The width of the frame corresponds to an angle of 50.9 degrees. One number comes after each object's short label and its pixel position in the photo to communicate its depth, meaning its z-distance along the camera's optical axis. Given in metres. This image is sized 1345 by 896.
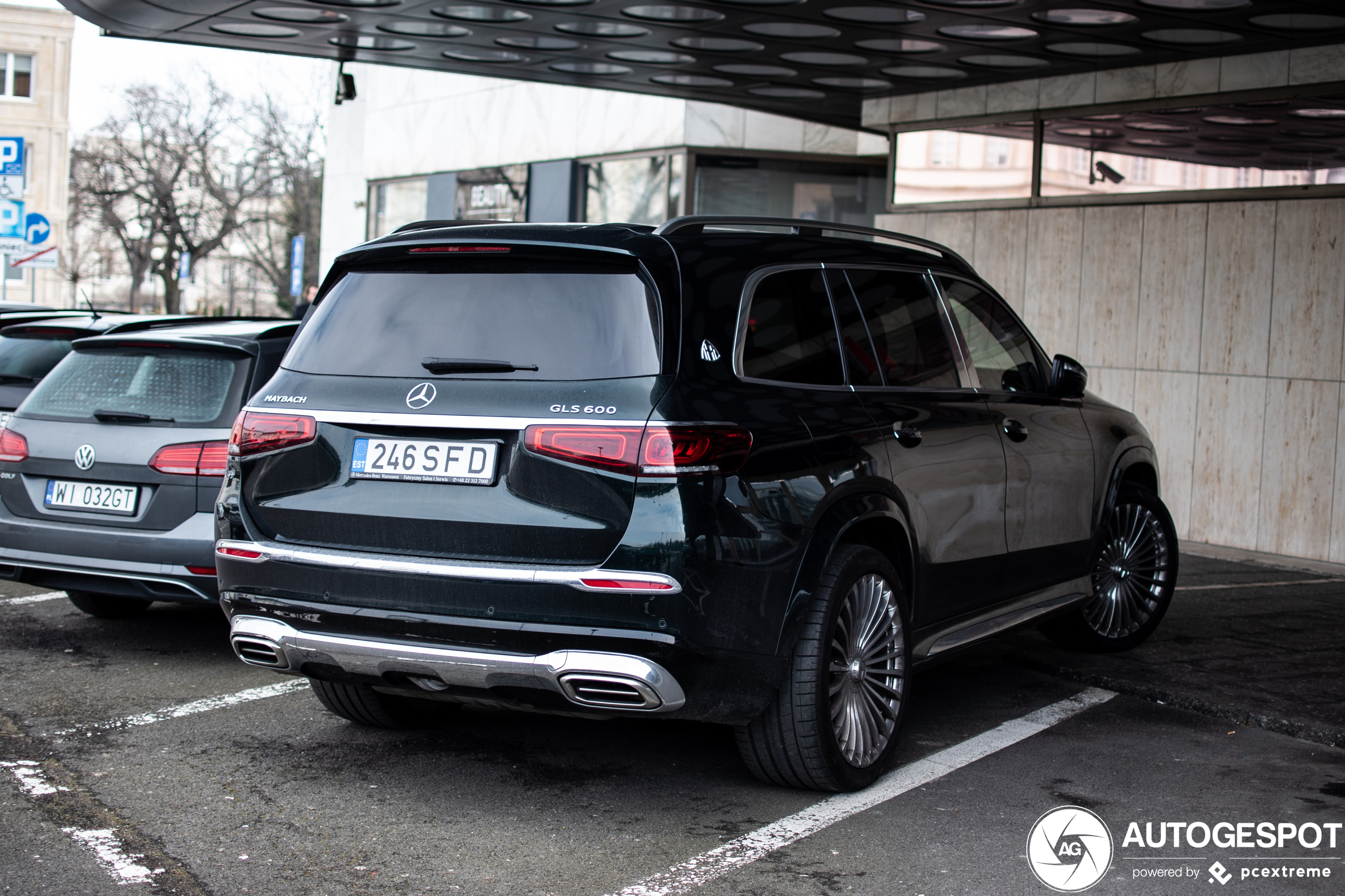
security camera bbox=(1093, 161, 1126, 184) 11.48
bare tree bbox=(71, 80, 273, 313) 51.34
